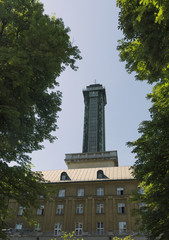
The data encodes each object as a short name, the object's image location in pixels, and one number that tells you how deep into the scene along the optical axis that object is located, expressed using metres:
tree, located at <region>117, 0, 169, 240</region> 8.57
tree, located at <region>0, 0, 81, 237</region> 9.95
